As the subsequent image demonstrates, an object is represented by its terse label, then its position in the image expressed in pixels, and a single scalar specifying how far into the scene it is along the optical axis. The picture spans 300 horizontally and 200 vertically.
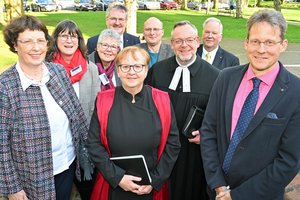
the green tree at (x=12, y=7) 14.46
